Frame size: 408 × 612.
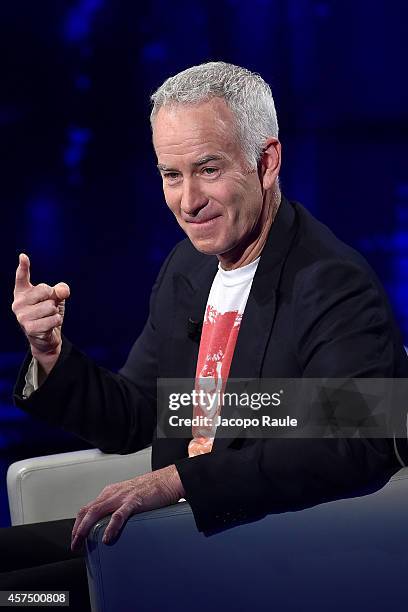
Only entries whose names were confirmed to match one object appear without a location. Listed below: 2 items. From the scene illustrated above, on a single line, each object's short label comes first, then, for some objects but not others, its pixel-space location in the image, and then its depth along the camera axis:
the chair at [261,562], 5.39
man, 5.44
